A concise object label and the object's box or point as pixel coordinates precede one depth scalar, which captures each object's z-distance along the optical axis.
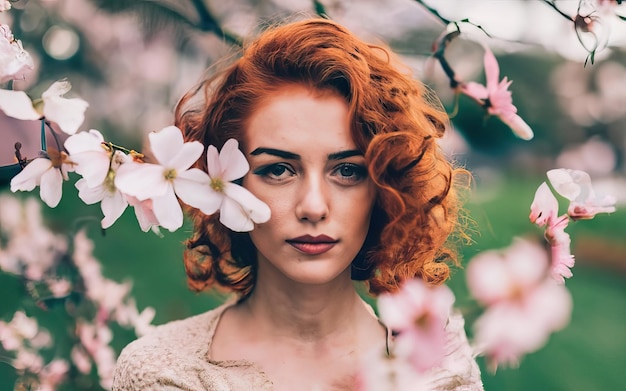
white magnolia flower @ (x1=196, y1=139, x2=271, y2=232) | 1.12
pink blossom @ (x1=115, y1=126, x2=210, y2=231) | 1.07
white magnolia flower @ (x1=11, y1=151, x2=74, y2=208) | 1.08
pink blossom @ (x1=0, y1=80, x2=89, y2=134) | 1.05
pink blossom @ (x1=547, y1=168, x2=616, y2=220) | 1.19
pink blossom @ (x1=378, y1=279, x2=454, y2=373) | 1.02
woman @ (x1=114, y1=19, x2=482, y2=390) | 1.23
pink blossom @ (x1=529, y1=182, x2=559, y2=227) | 1.18
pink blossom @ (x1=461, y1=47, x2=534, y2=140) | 1.28
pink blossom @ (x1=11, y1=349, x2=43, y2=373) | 1.90
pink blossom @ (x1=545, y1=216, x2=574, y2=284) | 1.17
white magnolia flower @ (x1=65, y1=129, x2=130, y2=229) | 1.07
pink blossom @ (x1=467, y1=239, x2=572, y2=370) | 0.86
